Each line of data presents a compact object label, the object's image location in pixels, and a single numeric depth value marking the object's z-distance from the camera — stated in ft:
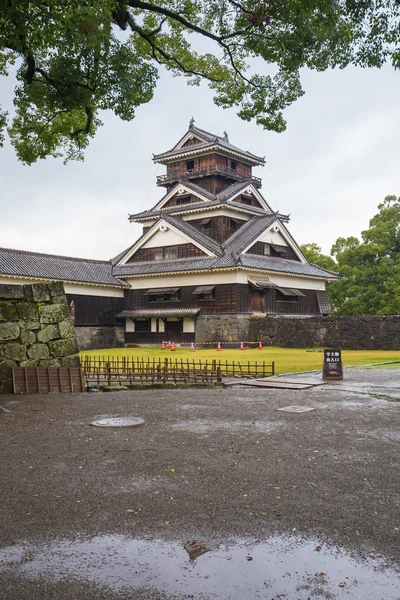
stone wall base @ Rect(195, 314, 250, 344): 124.47
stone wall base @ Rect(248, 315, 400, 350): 104.37
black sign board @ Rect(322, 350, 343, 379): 55.67
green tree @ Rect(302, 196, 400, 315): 153.79
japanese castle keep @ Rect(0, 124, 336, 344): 127.95
